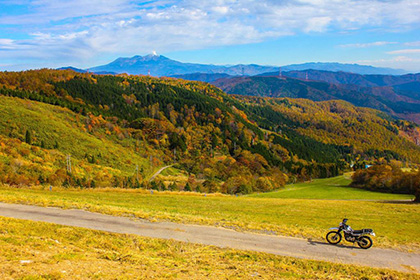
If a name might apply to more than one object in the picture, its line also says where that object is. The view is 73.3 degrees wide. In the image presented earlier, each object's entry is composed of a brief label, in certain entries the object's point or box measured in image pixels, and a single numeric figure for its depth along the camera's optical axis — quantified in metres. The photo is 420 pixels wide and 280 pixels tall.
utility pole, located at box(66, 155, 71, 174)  71.66
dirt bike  17.75
